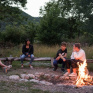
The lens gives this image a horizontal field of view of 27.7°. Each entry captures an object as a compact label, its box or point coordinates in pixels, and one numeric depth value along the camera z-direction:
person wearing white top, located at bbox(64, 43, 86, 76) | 6.80
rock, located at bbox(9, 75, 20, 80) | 6.01
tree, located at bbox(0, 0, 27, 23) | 15.74
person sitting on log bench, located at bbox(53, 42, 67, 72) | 7.48
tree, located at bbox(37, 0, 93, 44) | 18.78
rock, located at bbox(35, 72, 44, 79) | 6.72
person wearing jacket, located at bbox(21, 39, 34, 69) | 8.49
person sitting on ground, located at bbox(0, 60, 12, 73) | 7.08
